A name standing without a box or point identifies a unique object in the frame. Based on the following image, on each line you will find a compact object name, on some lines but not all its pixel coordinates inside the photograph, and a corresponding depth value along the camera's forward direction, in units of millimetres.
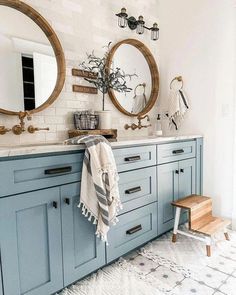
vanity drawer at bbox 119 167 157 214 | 1777
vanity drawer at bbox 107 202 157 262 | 1720
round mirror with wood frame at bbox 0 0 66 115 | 1660
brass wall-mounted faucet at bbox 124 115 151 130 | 2546
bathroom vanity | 1213
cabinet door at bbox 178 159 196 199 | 2322
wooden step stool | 1945
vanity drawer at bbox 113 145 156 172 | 1720
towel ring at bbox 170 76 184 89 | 2686
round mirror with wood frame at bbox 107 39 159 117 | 2347
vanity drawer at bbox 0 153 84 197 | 1184
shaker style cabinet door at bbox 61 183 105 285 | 1434
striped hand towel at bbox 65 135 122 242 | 1446
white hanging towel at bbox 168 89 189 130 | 2621
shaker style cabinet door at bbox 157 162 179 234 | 2100
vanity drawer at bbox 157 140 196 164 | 2093
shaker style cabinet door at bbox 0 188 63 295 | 1204
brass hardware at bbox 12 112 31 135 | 1664
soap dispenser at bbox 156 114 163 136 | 2735
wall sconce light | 2309
